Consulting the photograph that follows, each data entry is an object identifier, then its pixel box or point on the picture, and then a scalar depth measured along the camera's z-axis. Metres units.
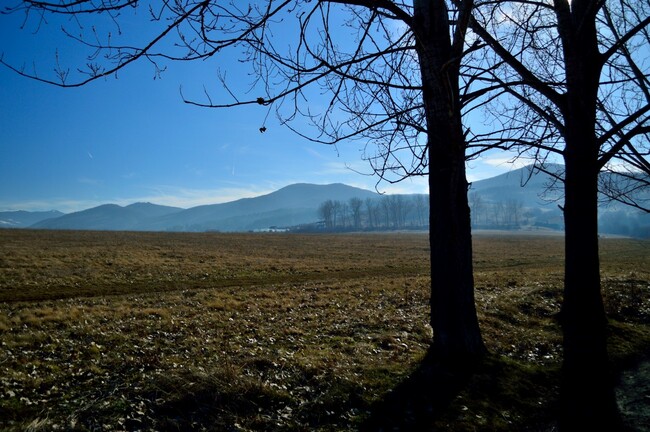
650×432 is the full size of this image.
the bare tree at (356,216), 195.62
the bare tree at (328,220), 192.73
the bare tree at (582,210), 5.40
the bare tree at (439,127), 5.20
